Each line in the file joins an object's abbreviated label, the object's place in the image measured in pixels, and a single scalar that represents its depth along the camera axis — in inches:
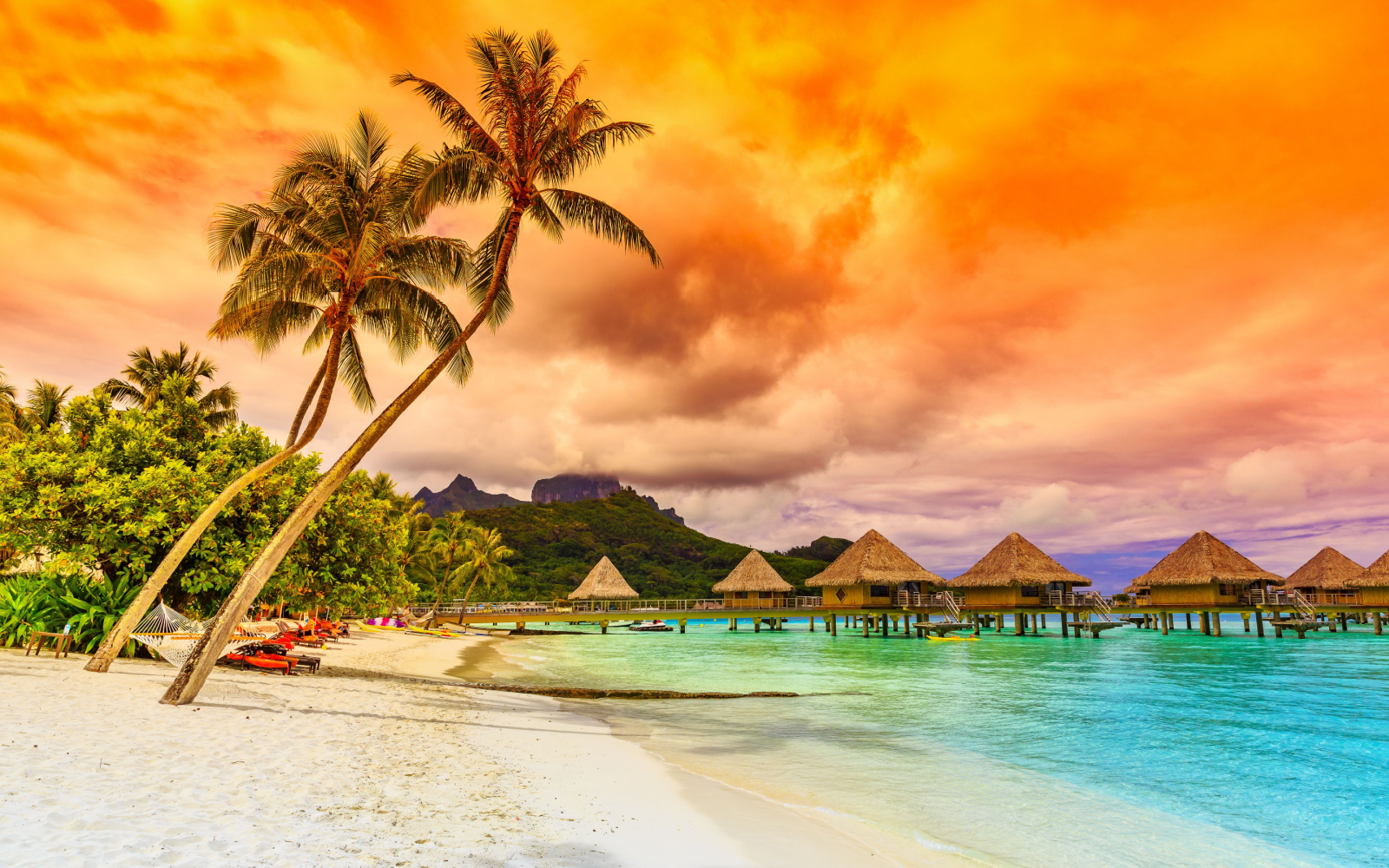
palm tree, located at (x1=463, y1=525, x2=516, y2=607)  1947.6
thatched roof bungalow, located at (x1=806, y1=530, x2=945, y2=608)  1637.6
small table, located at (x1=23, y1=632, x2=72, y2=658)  470.0
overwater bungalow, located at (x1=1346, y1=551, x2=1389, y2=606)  1625.2
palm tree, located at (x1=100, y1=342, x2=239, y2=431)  1020.5
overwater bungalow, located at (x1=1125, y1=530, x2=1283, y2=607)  1612.9
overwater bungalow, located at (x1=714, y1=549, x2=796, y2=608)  1873.8
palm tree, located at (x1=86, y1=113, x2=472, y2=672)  489.7
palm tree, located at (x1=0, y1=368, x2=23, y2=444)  851.0
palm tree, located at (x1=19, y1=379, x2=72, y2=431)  1079.6
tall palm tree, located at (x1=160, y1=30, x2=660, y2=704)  474.0
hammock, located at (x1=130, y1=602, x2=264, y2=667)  447.5
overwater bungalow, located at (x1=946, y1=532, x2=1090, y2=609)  1567.4
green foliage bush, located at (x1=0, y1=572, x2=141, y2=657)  504.7
